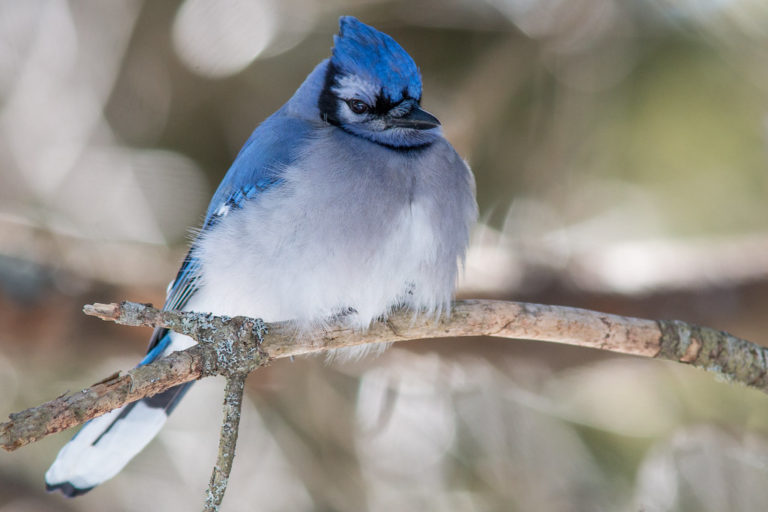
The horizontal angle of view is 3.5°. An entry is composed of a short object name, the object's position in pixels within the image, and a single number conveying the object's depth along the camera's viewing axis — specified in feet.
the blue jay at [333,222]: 15.42
